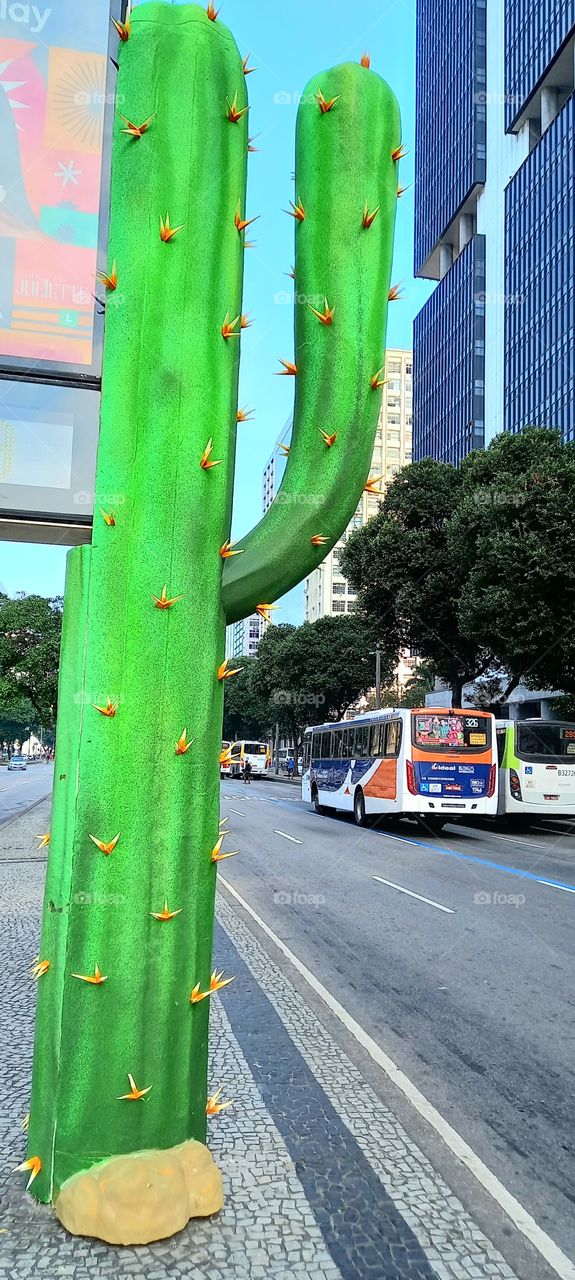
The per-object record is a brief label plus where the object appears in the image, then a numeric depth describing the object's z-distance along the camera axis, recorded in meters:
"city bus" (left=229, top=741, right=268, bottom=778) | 54.56
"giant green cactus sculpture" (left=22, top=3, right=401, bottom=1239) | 2.94
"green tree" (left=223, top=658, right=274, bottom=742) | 68.26
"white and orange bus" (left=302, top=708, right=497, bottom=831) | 17.64
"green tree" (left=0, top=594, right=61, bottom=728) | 25.97
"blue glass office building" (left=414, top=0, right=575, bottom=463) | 55.31
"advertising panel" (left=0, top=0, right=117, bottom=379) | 3.35
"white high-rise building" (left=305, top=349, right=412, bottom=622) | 100.88
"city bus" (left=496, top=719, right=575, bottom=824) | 20.72
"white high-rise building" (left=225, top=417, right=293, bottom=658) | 153.88
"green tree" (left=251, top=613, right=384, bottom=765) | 53.75
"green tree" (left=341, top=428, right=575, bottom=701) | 20.05
